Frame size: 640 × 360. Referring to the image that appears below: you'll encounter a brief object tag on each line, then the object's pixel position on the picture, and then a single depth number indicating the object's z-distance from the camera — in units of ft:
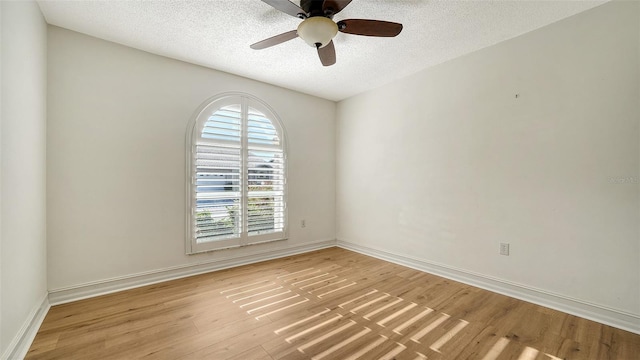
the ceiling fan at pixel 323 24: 6.24
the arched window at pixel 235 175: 10.40
